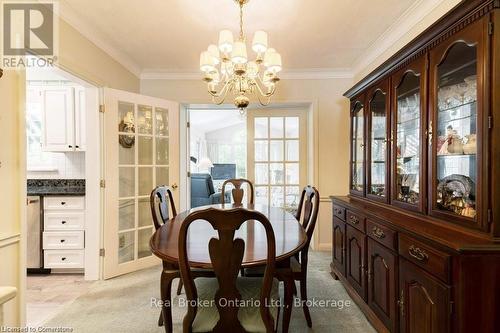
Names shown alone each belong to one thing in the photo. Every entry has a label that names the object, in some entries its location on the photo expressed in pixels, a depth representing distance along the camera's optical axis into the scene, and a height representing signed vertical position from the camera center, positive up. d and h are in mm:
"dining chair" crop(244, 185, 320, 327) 1800 -645
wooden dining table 1238 -442
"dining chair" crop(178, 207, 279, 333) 1069 -511
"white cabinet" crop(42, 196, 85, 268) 2770 -712
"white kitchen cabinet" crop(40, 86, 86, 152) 2910 +537
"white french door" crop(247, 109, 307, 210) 3789 +144
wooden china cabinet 1106 -140
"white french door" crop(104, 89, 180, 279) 2713 -22
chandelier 1768 +743
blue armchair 5637 -588
